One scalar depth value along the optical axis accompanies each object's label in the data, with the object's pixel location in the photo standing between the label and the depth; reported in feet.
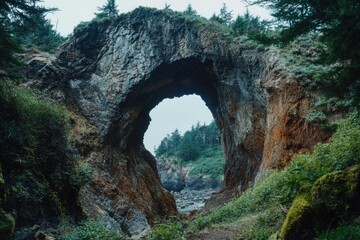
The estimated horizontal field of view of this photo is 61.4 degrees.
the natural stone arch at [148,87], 63.62
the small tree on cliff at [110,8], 100.42
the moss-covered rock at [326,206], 14.93
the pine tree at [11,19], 24.48
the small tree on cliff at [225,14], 120.47
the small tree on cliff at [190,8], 116.81
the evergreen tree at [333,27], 16.14
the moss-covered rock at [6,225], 18.11
